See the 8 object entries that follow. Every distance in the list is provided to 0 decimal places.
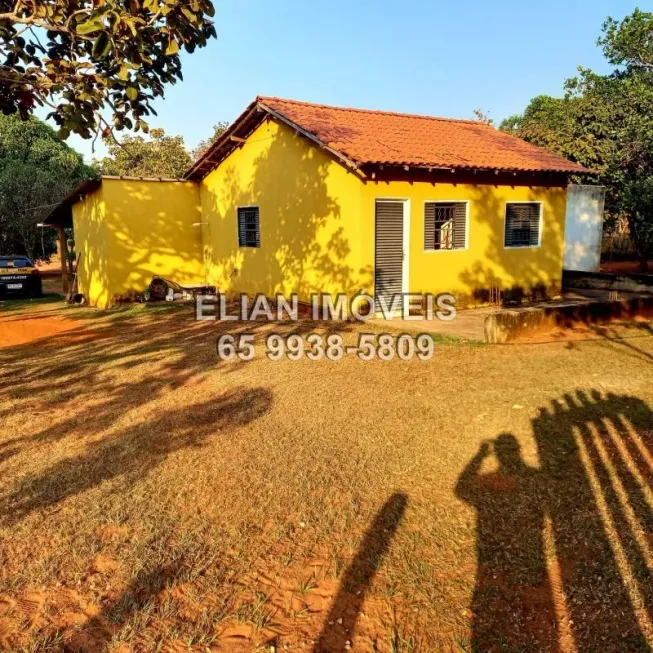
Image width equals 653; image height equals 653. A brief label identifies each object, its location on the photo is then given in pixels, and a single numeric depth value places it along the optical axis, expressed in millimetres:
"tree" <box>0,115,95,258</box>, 24219
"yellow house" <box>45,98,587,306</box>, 10938
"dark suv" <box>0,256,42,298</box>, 17641
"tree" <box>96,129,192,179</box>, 39375
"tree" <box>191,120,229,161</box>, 43812
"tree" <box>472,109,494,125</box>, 36281
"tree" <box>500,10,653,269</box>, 18938
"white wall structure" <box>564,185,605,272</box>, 18609
